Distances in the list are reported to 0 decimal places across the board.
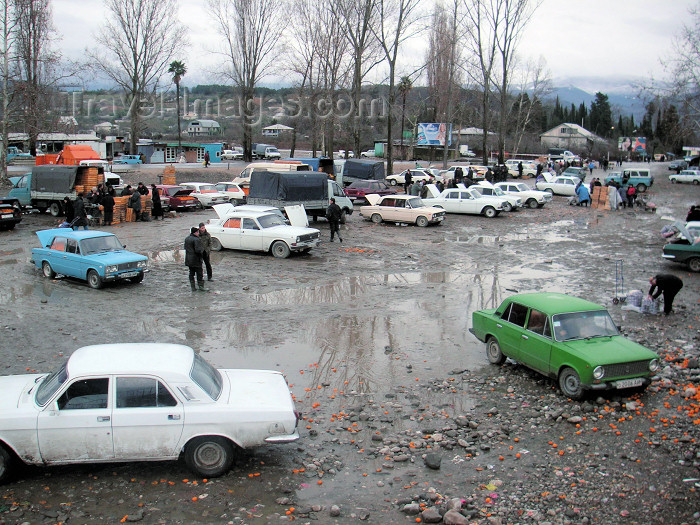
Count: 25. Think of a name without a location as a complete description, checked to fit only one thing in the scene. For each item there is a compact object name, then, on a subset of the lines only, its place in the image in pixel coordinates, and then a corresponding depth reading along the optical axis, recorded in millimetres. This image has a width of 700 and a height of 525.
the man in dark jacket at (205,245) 15470
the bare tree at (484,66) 51094
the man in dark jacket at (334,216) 22312
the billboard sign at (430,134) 68825
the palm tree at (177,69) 80431
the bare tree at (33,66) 33031
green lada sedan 8555
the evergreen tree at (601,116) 132750
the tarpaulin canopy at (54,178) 26938
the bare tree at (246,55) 49219
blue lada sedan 15320
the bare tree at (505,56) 50500
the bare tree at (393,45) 41656
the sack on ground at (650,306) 13122
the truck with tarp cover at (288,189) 24109
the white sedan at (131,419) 6473
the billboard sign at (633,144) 102500
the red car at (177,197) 29438
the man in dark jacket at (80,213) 21234
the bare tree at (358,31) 41594
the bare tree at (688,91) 29875
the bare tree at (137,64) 49656
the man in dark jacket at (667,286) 12789
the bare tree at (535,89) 73062
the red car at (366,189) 34188
